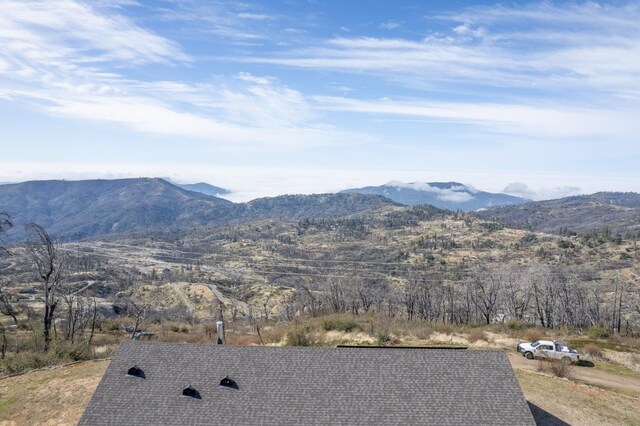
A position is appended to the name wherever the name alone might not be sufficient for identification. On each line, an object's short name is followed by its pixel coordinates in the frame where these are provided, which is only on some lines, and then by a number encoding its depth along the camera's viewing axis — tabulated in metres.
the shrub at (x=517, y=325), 62.06
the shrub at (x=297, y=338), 50.19
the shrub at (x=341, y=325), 55.78
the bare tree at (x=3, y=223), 37.78
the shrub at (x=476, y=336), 54.86
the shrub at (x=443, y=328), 57.88
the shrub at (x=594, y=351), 49.94
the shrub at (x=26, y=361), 40.09
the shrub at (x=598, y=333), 59.38
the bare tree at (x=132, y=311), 100.06
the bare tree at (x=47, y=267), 45.76
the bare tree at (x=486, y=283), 76.31
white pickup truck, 46.34
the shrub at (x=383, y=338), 51.59
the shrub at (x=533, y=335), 56.05
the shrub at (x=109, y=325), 68.25
